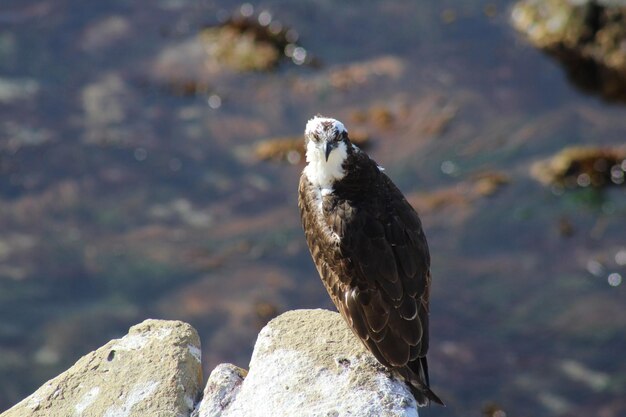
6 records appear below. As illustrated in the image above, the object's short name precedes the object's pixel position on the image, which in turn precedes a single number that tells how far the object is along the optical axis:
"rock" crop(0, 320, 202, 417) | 14.36
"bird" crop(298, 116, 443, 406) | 14.69
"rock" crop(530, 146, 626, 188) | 29.59
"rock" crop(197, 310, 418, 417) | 13.73
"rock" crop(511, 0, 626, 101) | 33.47
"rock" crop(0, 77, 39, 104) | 33.22
